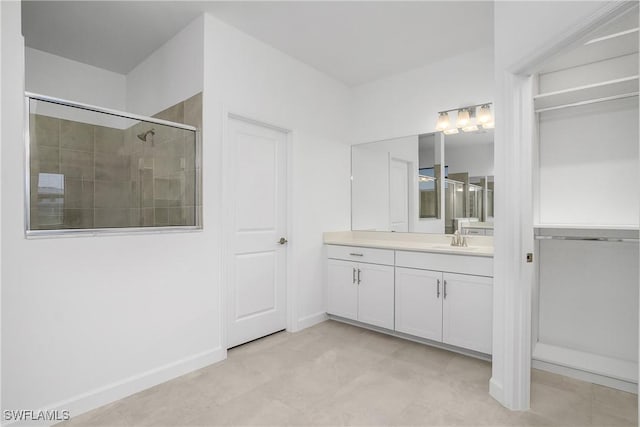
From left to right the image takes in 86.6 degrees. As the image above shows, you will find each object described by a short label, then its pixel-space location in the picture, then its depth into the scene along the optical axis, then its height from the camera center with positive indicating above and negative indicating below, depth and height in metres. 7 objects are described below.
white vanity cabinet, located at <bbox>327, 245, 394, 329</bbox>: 3.12 -0.71
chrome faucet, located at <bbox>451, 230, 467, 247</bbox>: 3.04 -0.26
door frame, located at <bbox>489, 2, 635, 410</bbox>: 1.97 -0.11
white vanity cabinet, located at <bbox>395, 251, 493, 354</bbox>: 2.58 -0.71
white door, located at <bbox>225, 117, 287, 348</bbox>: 2.91 -0.18
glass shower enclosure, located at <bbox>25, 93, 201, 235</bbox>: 1.87 +0.26
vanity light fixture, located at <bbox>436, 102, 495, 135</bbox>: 3.03 +0.85
